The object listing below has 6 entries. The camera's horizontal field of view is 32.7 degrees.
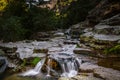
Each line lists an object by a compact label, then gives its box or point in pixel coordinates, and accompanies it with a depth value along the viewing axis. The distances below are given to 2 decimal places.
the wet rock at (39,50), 16.97
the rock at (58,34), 26.43
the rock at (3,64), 15.01
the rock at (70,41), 19.63
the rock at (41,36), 25.68
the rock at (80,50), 14.17
